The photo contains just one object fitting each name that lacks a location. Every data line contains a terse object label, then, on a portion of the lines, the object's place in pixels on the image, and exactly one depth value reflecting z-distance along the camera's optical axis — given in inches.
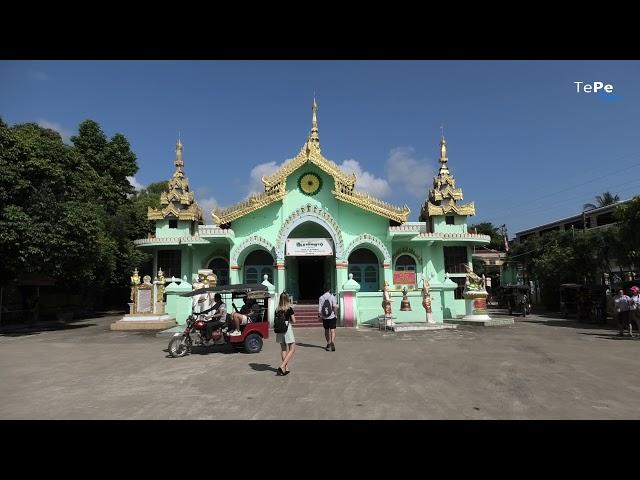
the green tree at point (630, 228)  624.4
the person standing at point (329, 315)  430.3
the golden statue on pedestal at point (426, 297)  666.8
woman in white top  505.4
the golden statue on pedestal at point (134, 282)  756.0
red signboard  834.8
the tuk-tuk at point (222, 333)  416.8
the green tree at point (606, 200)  1677.3
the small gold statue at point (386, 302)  646.5
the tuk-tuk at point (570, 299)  801.2
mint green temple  738.8
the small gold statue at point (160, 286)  764.0
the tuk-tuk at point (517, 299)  907.4
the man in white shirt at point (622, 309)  511.8
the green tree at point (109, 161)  1095.6
